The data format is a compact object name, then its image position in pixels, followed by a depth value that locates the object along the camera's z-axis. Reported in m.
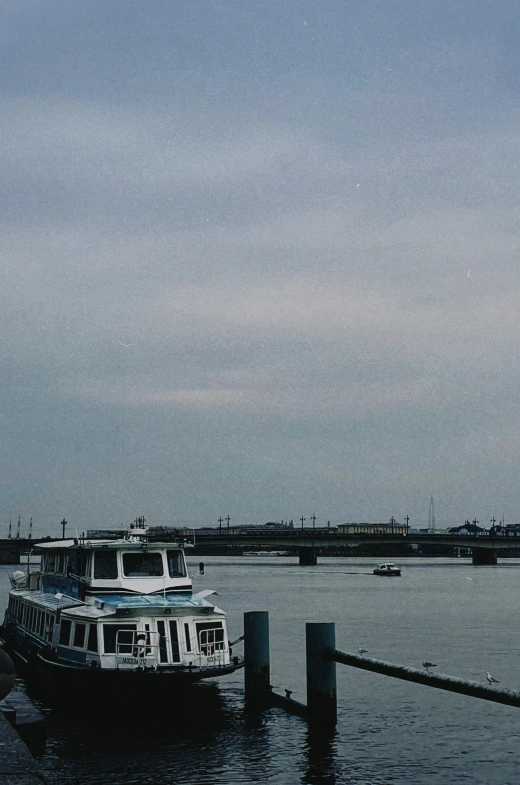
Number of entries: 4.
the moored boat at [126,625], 33.25
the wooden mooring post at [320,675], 27.98
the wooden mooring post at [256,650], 33.75
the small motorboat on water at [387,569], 172.88
